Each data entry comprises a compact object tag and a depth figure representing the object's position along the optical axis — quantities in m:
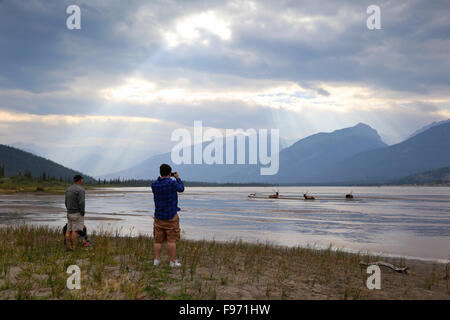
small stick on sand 12.79
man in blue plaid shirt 10.33
